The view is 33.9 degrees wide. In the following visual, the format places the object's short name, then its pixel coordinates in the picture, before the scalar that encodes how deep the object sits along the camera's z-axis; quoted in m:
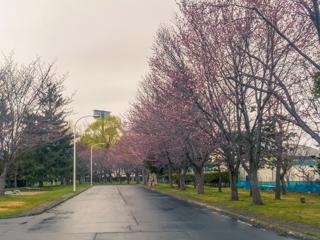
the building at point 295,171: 40.61
